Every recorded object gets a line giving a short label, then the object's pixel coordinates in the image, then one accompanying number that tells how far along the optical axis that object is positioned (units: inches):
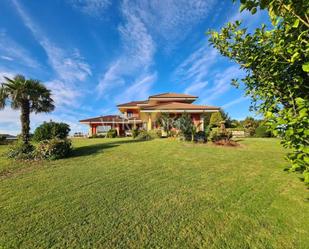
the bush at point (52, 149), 338.7
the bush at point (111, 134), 980.4
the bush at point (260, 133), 841.4
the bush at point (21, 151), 338.4
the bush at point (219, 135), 564.6
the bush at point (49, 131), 402.4
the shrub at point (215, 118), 1174.6
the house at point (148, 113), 823.1
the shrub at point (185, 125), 569.3
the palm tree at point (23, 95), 403.2
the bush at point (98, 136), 1061.1
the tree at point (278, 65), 82.3
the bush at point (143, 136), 695.0
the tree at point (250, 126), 939.7
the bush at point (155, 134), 729.8
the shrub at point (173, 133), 710.5
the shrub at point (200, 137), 562.3
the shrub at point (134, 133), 754.3
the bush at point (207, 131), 595.8
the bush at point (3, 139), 716.1
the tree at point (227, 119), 1262.4
